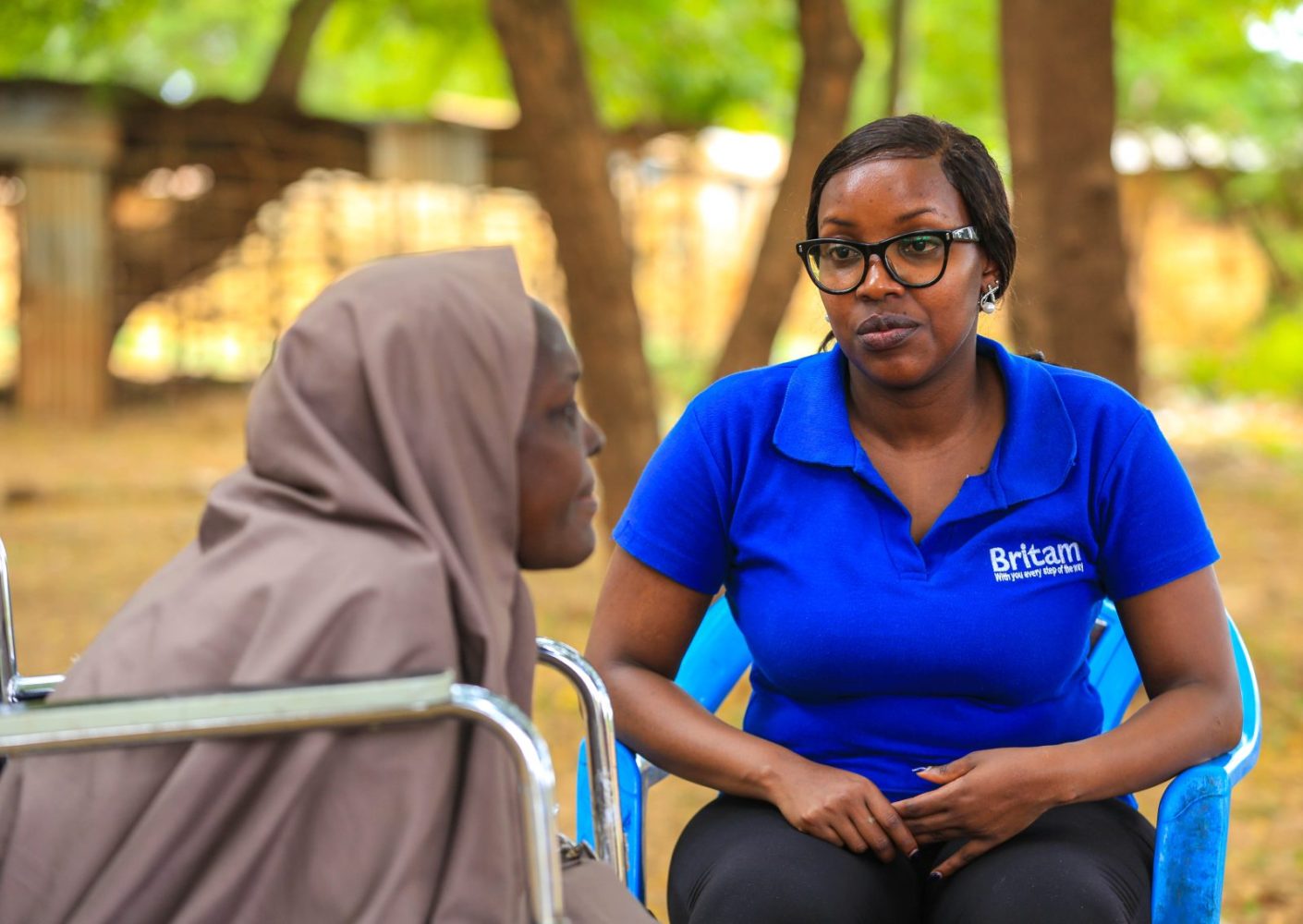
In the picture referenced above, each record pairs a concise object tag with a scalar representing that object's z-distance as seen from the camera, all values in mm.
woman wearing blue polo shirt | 2150
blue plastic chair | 2219
